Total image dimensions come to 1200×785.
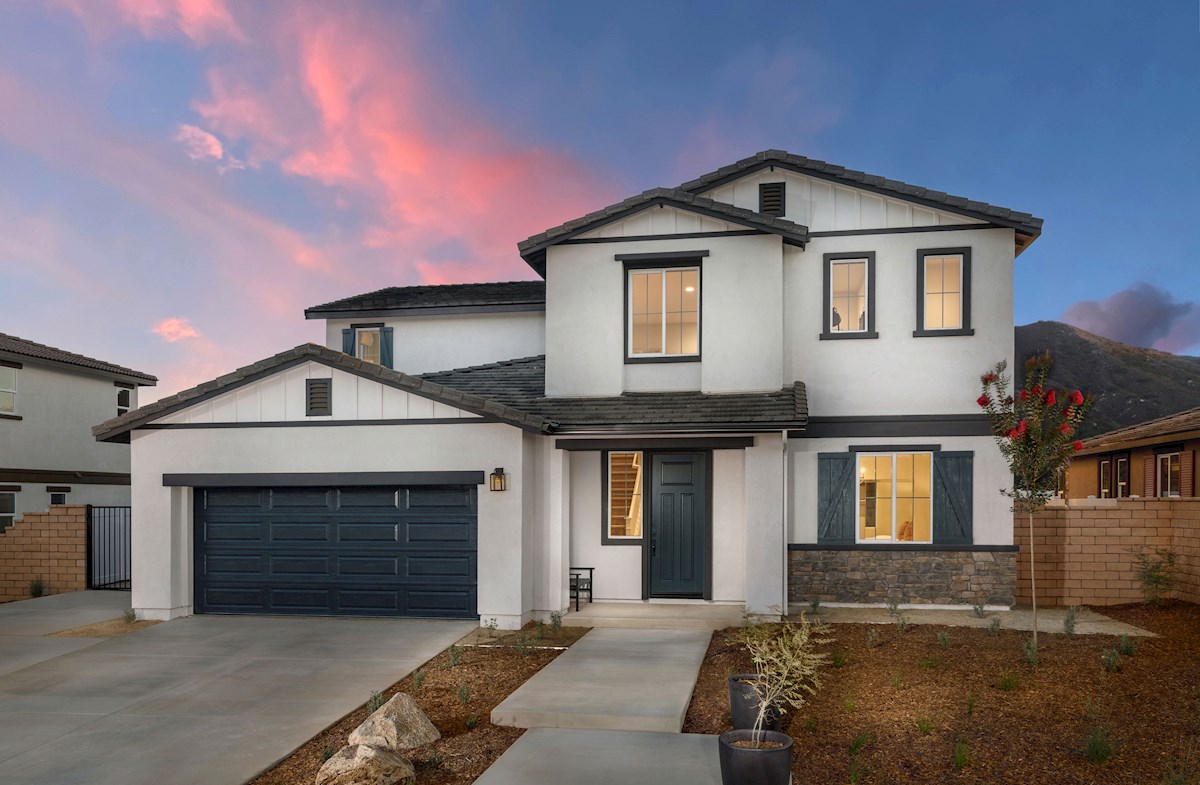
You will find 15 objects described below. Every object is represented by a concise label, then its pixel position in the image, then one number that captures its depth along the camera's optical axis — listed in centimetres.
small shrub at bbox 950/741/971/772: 606
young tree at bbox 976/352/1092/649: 932
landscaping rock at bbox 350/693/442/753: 638
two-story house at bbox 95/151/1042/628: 1215
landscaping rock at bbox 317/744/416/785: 581
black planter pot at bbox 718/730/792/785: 525
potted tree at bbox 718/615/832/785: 527
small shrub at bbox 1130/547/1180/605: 1293
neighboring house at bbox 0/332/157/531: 1948
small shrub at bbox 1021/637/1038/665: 885
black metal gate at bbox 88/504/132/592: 1644
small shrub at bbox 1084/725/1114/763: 613
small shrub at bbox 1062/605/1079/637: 1031
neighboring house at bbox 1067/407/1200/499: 1808
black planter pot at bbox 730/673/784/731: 656
